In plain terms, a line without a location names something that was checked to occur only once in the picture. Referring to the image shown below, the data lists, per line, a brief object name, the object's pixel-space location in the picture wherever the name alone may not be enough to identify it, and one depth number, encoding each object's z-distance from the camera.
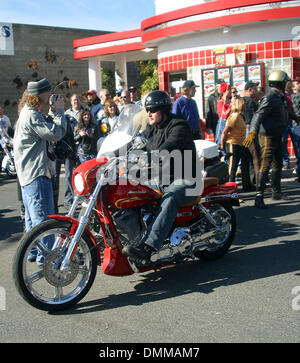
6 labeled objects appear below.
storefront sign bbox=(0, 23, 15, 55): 20.92
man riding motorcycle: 4.30
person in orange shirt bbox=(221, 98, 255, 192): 8.05
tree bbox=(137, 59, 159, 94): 23.02
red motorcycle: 3.99
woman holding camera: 8.09
